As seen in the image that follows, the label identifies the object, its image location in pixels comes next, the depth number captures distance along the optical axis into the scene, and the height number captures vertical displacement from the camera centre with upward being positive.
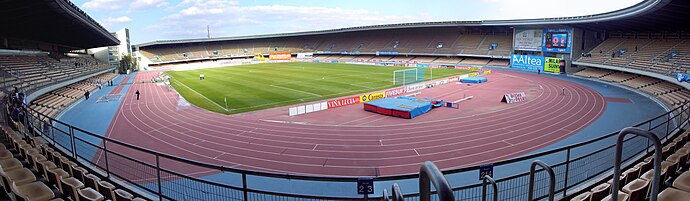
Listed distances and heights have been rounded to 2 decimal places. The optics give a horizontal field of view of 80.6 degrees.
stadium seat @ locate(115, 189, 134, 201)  7.01 -2.42
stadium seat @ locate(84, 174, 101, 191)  7.59 -2.36
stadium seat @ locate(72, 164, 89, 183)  8.12 -2.34
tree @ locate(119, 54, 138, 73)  68.47 -1.07
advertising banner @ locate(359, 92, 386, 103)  28.74 -3.07
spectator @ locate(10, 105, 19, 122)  16.06 -2.19
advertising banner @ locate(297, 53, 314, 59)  93.75 -0.05
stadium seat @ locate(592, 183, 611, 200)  6.98 -2.46
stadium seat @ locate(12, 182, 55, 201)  6.53 -2.21
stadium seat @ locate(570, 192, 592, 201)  6.88 -2.60
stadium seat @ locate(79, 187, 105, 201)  6.76 -2.32
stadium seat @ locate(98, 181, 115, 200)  7.16 -2.37
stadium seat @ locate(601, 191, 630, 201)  6.25 -2.28
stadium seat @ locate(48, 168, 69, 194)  7.57 -2.27
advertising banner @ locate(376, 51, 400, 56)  79.98 +0.13
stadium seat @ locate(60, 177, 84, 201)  7.02 -2.30
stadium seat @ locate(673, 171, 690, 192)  5.71 -1.91
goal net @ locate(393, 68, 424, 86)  42.09 -2.69
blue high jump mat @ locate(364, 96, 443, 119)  22.92 -3.12
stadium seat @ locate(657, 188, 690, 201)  5.43 -1.97
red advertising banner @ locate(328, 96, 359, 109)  26.72 -3.19
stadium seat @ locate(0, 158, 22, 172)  8.05 -2.12
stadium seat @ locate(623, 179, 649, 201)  6.31 -2.26
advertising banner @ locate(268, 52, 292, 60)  89.56 -0.17
